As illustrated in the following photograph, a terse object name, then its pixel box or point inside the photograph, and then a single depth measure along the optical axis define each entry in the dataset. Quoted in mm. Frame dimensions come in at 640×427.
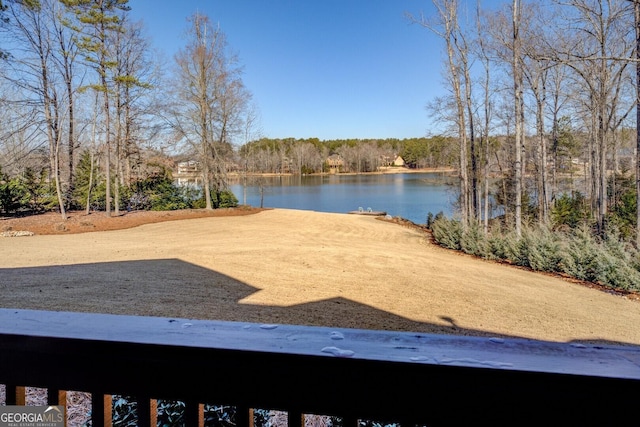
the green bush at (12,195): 13852
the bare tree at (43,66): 12523
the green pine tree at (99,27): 12781
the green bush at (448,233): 11578
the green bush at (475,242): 10086
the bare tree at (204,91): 16469
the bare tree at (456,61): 13086
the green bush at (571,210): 15047
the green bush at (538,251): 8258
